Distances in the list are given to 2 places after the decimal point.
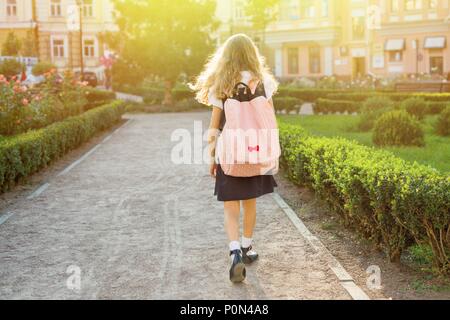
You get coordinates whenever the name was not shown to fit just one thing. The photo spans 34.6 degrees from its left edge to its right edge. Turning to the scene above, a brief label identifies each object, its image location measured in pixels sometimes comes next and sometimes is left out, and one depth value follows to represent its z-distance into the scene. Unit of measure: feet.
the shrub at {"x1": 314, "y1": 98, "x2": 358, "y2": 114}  81.97
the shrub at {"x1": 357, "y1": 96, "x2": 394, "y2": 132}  58.18
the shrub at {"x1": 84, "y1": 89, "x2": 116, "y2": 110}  96.07
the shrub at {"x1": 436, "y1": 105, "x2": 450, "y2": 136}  53.26
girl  18.37
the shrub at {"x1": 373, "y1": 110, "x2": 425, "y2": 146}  47.11
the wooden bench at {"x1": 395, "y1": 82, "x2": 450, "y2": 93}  96.43
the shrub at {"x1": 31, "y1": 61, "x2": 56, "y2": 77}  128.36
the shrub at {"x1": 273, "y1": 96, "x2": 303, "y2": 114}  83.35
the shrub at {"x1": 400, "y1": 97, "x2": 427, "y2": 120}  66.74
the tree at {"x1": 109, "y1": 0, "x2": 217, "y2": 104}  100.68
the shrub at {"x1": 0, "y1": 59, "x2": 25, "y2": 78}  122.62
